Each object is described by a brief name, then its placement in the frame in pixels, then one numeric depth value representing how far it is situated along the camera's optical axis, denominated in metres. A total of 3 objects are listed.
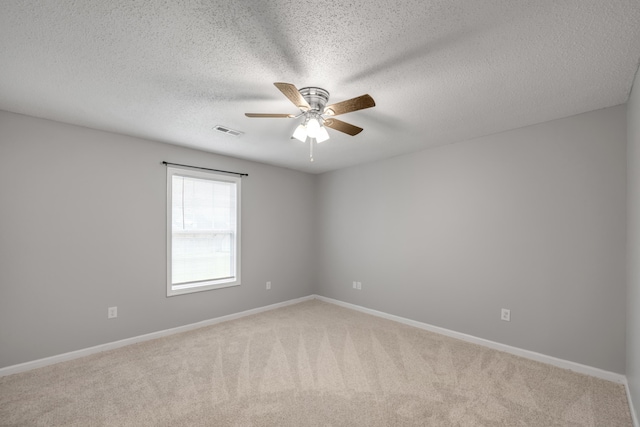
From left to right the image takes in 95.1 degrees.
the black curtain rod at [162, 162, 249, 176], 3.73
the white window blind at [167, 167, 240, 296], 3.80
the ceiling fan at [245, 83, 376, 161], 1.90
